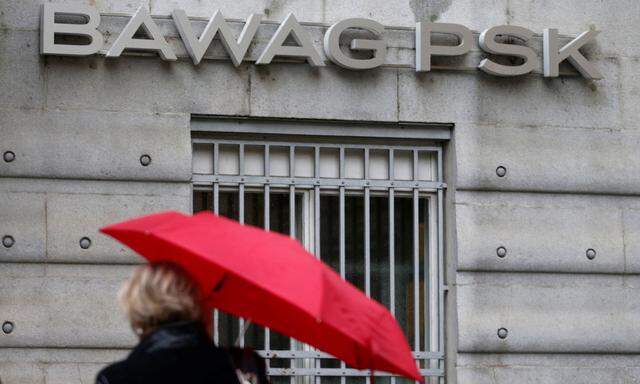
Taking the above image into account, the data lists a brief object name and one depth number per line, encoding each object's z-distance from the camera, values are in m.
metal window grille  11.57
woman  5.09
